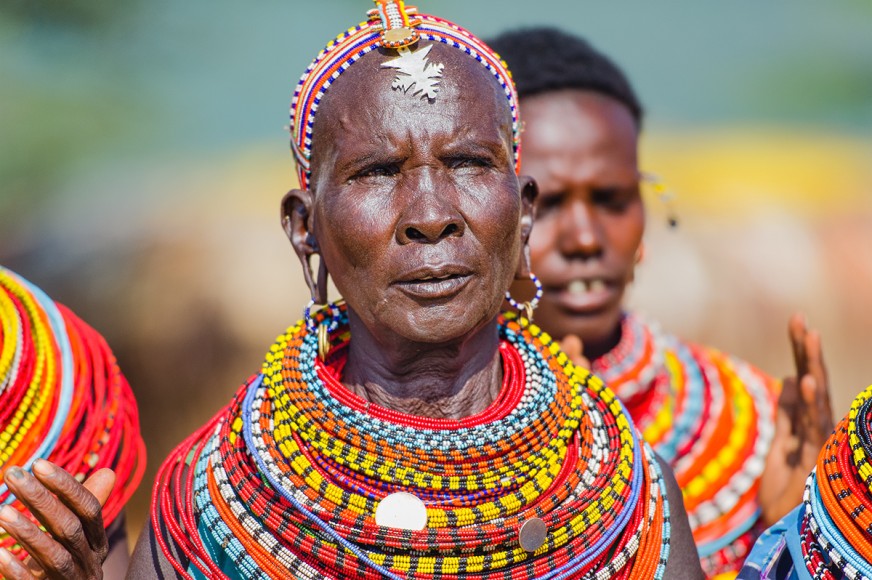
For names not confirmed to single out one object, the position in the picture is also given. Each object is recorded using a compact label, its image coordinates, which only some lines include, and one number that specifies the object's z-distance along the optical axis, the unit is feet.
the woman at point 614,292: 31.32
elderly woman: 20.08
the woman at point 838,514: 18.70
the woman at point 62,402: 24.59
